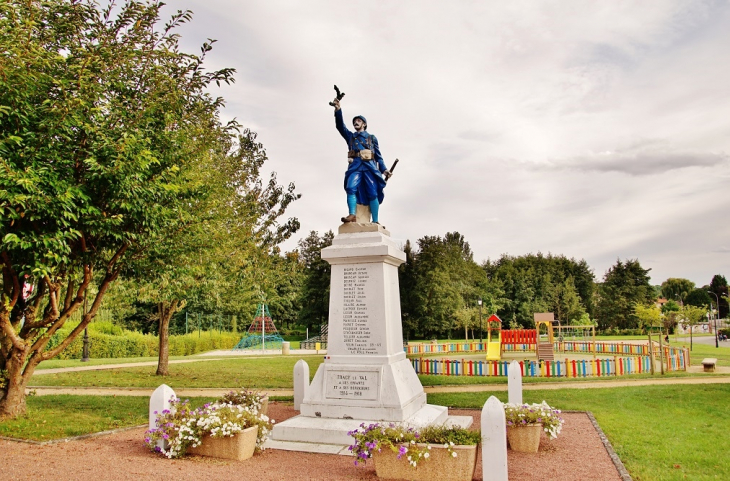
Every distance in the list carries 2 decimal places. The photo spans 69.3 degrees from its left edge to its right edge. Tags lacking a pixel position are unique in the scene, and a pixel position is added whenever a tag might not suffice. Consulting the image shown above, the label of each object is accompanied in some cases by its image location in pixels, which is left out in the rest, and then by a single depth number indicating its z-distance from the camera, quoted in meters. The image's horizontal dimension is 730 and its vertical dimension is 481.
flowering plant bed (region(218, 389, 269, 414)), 9.26
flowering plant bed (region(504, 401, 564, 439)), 8.12
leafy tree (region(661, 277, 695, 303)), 115.50
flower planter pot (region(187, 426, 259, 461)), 7.47
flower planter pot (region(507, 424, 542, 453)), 8.10
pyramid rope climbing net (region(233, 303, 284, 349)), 43.34
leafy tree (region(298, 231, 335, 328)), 54.50
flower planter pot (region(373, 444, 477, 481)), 6.33
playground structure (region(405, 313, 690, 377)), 19.62
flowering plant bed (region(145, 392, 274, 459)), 7.41
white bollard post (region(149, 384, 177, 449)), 7.81
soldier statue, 10.09
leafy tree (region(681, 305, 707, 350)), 39.18
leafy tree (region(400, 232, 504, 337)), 50.09
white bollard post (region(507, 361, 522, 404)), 9.60
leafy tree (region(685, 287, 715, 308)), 100.38
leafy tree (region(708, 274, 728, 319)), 107.62
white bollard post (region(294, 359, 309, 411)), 11.34
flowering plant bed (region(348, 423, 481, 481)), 6.35
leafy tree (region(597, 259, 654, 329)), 60.47
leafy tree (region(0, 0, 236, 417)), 8.38
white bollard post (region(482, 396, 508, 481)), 6.20
